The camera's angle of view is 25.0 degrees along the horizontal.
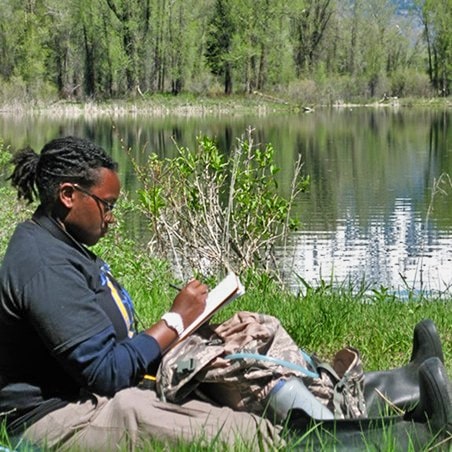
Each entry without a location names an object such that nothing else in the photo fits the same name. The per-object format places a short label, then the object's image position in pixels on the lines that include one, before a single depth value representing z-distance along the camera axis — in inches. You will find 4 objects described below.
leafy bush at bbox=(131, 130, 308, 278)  324.2
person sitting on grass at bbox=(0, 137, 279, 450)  115.3
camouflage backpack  120.5
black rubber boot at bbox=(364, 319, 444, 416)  136.9
